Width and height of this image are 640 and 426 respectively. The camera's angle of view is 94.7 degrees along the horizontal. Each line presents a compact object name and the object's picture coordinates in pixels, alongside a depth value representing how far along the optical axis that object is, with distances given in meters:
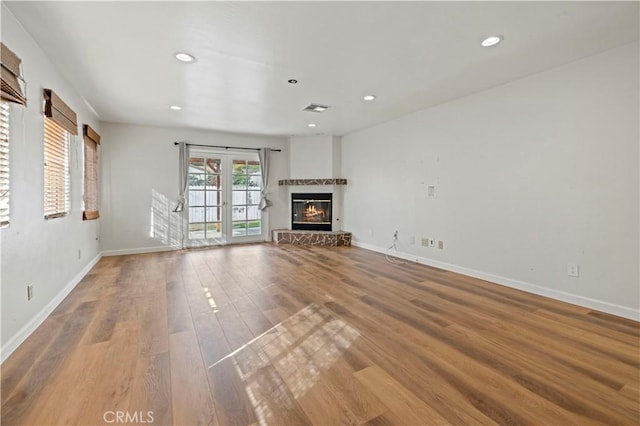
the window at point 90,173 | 4.25
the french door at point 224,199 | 6.16
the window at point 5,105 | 1.99
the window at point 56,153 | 2.82
